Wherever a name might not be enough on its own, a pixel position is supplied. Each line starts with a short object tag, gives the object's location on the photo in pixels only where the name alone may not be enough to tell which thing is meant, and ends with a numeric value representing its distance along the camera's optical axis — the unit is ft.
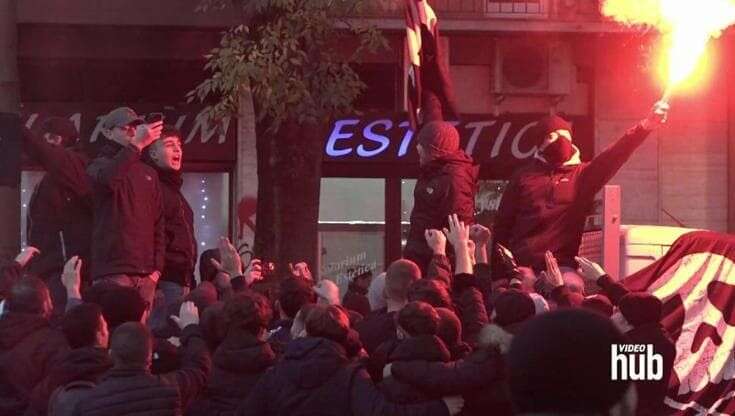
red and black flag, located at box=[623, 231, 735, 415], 48.58
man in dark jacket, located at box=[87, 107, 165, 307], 46.74
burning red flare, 53.29
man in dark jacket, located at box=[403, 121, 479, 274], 48.45
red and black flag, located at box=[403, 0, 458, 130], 60.31
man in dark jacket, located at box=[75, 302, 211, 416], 33.54
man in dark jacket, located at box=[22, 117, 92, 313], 52.35
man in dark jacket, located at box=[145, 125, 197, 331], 50.68
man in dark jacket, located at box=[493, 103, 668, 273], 51.32
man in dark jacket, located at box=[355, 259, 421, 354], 39.24
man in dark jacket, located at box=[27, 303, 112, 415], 34.91
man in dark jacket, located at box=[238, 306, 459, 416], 34.40
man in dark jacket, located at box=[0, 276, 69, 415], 39.47
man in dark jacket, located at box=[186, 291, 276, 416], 37.59
